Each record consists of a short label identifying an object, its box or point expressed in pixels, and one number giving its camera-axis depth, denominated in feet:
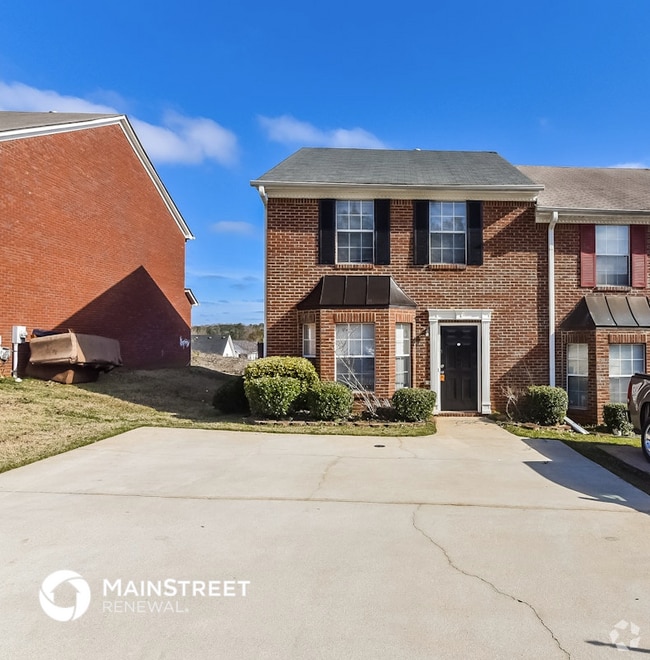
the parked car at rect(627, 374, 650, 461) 26.35
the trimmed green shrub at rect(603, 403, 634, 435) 37.58
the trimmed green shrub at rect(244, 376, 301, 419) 36.24
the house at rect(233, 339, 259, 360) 159.83
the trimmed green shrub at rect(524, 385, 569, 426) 38.27
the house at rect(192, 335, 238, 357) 146.51
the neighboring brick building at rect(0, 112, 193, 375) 49.14
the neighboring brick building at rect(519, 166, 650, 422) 40.98
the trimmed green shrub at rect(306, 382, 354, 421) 36.52
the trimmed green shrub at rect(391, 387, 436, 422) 37.27
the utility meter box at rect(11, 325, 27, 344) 49.01
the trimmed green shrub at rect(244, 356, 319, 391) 37.99
